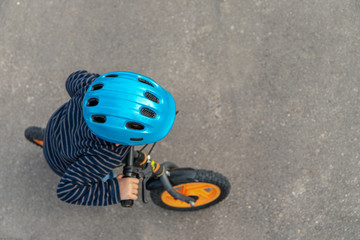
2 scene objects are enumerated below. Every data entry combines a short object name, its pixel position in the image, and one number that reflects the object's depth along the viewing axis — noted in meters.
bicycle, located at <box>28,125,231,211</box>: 2.02
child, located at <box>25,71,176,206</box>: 1.71
